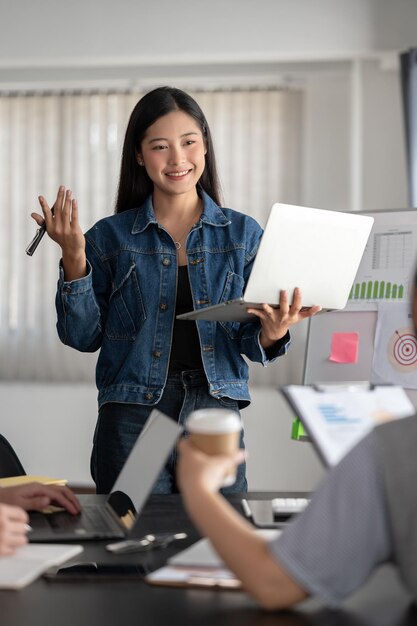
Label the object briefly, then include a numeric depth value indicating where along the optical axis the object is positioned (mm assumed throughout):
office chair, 2352
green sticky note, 2717
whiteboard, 2900
